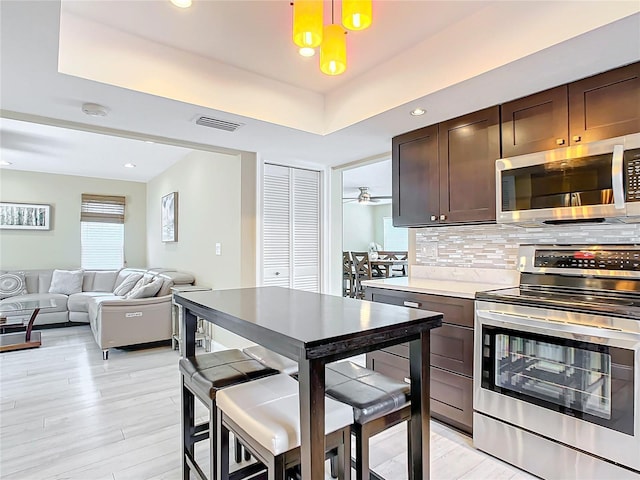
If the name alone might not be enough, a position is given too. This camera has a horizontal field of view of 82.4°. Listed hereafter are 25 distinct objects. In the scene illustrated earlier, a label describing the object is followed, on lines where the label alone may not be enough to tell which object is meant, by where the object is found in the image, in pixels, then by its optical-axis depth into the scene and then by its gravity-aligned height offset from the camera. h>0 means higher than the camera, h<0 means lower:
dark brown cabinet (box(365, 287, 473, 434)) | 2.29 -0.77
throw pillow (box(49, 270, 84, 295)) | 5.71 -0.62
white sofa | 4.02 -0.80
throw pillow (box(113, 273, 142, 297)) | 5.25 -0.61
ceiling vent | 2.78 +0.93
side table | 4.32 -1.05
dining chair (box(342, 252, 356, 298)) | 7.33 -0.66
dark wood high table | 1.06 -0.30
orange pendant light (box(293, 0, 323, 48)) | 1.57 +0.95
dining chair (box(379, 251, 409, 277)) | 8.45 -0.57
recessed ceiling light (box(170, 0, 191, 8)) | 1.88 +1.25
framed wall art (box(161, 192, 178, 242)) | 5.47 +0.39
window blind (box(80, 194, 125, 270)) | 6.51 +0.20
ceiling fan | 8.10 +1.06
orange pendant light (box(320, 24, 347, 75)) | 1.74 +0.93
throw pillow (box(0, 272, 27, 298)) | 5.34 -0.63
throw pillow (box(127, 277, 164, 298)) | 4.29 -0.57
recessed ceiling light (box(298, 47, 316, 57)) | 1.72 +0.91
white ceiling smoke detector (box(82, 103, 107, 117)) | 2.47 +0.92
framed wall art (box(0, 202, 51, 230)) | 5.88 +0.43
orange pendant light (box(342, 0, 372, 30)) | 1.52 +0.96
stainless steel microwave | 1.85 +0.32
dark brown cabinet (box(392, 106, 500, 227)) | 2.50 +0.54
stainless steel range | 1.67 -0.64
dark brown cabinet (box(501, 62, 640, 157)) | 1.88 +0.73
